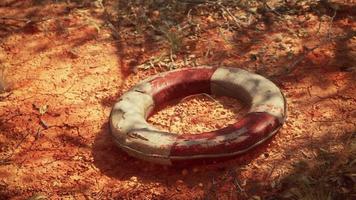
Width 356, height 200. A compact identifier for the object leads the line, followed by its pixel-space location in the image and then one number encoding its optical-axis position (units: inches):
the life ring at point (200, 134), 106.8
